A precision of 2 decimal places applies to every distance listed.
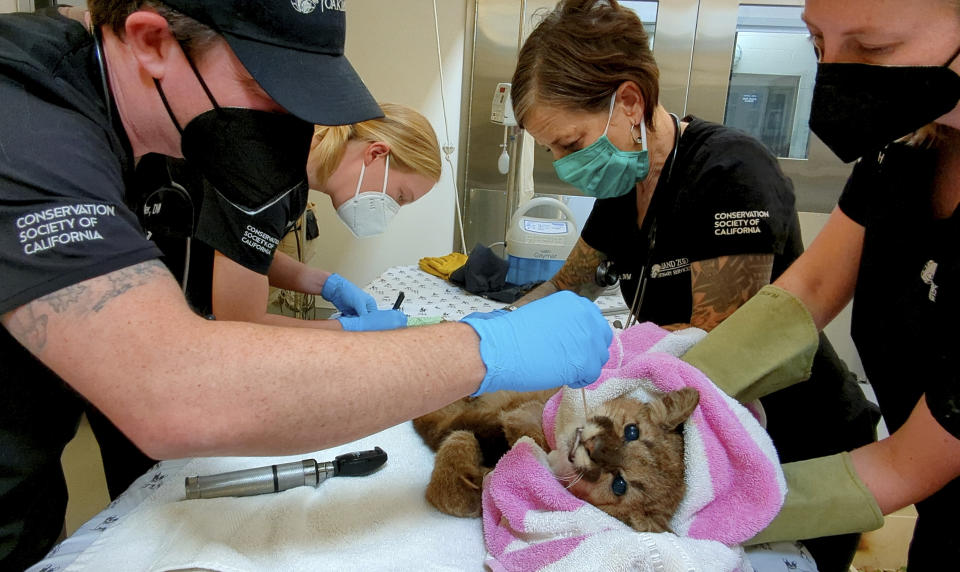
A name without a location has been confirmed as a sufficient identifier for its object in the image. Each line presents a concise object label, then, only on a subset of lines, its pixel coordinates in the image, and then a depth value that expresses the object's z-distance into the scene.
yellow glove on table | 2.91
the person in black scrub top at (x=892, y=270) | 0.82
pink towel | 0.85
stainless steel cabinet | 3.60
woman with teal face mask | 1.35
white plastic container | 2.76
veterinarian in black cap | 0.65
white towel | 0.87
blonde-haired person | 2.00
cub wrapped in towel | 0.99
